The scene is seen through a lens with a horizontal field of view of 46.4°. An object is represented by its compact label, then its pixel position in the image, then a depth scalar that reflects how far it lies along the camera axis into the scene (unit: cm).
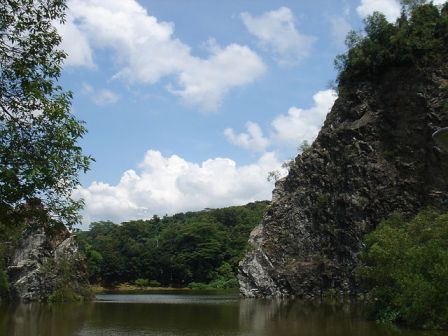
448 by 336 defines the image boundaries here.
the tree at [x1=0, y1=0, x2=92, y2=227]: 1127
